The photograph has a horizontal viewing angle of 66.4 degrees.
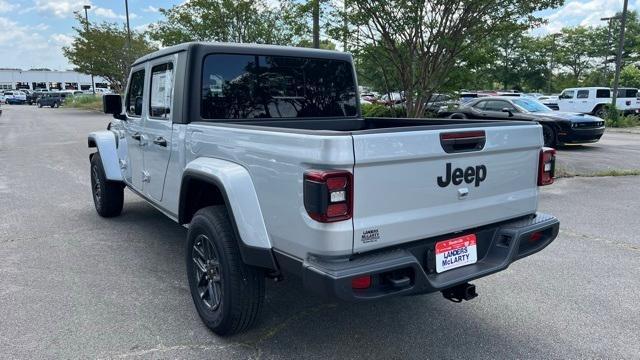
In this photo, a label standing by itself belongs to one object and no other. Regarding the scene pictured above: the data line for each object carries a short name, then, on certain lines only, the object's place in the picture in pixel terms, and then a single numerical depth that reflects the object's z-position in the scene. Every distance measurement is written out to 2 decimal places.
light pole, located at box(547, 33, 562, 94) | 55.19
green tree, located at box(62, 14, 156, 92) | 36.84
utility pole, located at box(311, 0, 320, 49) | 10.89
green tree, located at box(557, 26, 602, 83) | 57.25
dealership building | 99.62
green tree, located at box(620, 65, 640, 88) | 42.12
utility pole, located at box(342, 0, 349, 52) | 11.16
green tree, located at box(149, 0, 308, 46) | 19.31
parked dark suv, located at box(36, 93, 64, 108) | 50.78
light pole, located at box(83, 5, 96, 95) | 38.06
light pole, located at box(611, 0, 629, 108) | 19.00
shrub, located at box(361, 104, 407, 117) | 13.57
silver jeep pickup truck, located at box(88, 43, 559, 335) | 2.45
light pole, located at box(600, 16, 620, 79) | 50.66
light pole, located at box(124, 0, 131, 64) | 32.39
